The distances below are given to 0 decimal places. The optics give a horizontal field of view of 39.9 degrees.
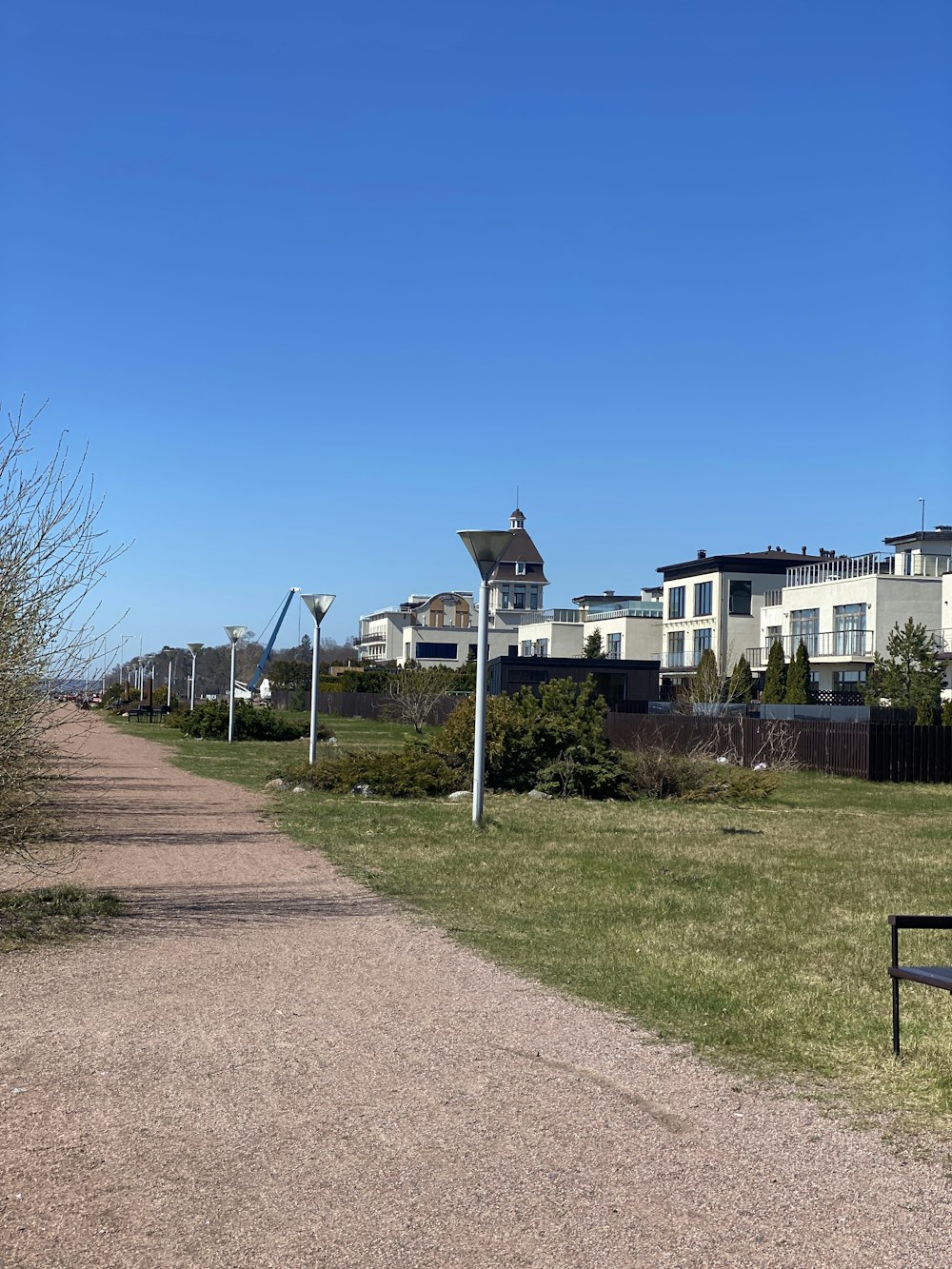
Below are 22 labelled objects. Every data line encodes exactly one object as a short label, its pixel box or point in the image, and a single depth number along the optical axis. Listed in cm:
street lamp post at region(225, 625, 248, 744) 4406
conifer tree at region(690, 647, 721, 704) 5156
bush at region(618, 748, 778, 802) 2366
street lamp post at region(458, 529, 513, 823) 1708
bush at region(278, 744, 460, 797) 2186
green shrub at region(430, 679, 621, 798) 2295
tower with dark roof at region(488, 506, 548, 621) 11838
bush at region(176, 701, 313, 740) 4434
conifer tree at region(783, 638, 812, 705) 5559
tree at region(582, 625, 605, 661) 7981
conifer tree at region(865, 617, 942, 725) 4441
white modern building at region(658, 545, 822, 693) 7175
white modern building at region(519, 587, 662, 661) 8075
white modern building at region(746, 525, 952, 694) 5678
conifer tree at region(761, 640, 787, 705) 5797
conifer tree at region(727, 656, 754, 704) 5504
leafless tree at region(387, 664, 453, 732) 5794
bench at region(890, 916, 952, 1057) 596
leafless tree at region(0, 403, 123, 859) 970
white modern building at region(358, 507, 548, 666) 10988
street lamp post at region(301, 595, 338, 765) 2723
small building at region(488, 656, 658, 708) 5681
